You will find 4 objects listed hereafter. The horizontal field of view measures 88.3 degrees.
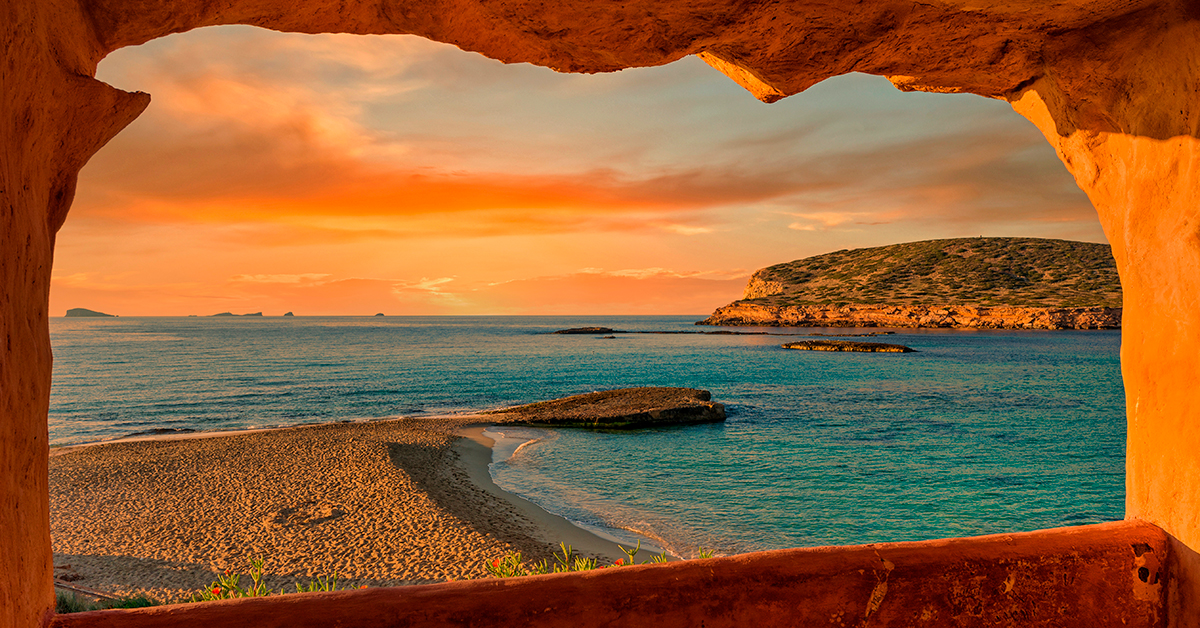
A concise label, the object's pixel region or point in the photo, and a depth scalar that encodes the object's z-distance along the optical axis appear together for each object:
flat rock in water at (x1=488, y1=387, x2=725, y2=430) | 20.47
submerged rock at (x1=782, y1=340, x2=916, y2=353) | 48.12
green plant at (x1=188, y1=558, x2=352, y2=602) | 6.31
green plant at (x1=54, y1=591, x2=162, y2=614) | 5.82
